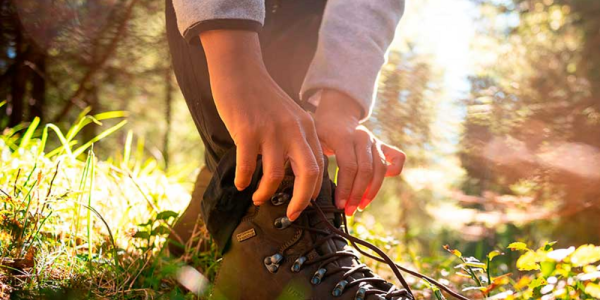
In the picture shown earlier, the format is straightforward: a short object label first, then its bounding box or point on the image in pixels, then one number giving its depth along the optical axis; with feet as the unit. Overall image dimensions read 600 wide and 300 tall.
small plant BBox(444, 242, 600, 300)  2.28
